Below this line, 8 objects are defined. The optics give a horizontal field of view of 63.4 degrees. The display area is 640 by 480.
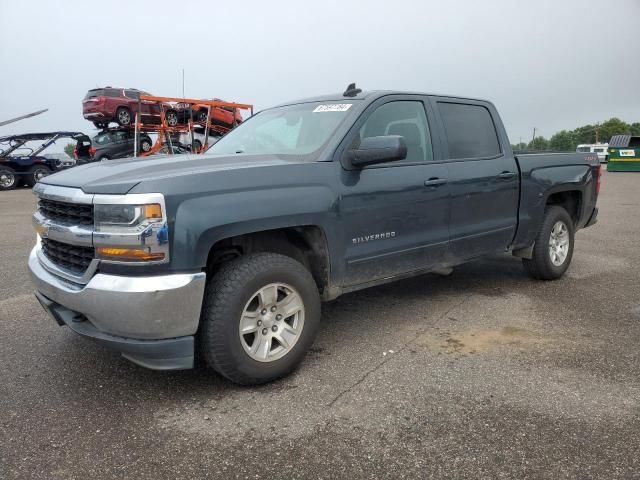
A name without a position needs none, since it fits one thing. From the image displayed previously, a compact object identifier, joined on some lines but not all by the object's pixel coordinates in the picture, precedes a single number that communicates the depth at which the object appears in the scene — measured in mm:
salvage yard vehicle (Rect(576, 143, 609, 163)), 48625
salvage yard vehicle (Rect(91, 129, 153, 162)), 18203
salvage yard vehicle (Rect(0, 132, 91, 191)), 18938
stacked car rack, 16369
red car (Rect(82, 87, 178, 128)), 18328
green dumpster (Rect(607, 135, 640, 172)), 28969
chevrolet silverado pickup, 2697
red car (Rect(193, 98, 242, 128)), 17895
